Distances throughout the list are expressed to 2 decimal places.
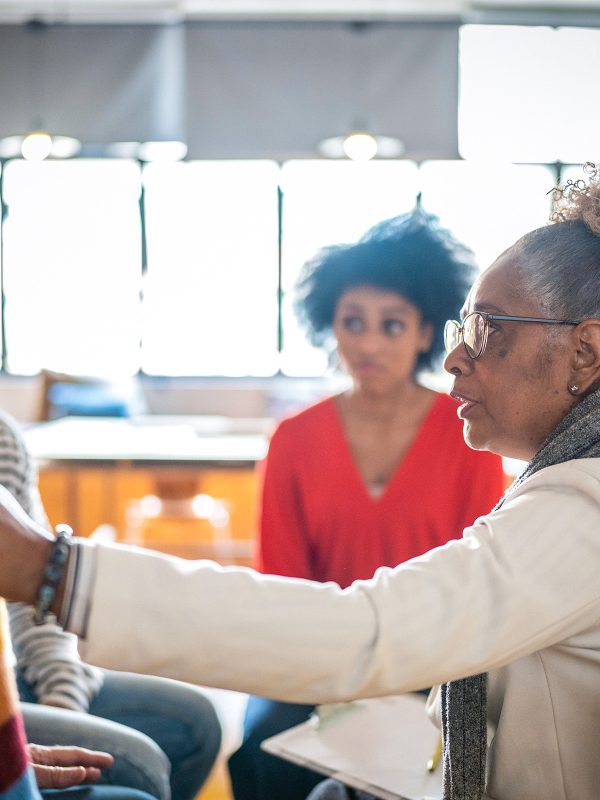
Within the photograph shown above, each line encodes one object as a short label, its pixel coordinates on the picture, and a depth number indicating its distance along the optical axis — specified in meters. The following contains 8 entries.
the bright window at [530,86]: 6.42
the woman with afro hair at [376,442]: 1.89
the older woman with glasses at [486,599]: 0.74
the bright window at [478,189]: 6.38
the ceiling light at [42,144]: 5.54
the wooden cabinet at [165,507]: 5.19
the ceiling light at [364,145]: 5.45
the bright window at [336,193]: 7.00
